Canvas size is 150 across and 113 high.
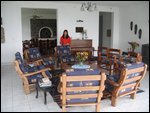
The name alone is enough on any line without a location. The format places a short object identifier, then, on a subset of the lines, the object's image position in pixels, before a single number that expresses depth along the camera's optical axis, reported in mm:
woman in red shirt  5082
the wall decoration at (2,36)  4943
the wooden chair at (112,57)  3745
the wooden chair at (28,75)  2713
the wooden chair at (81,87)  2049
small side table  2445
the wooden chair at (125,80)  2302
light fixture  5742
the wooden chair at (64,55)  4111
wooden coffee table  3450
